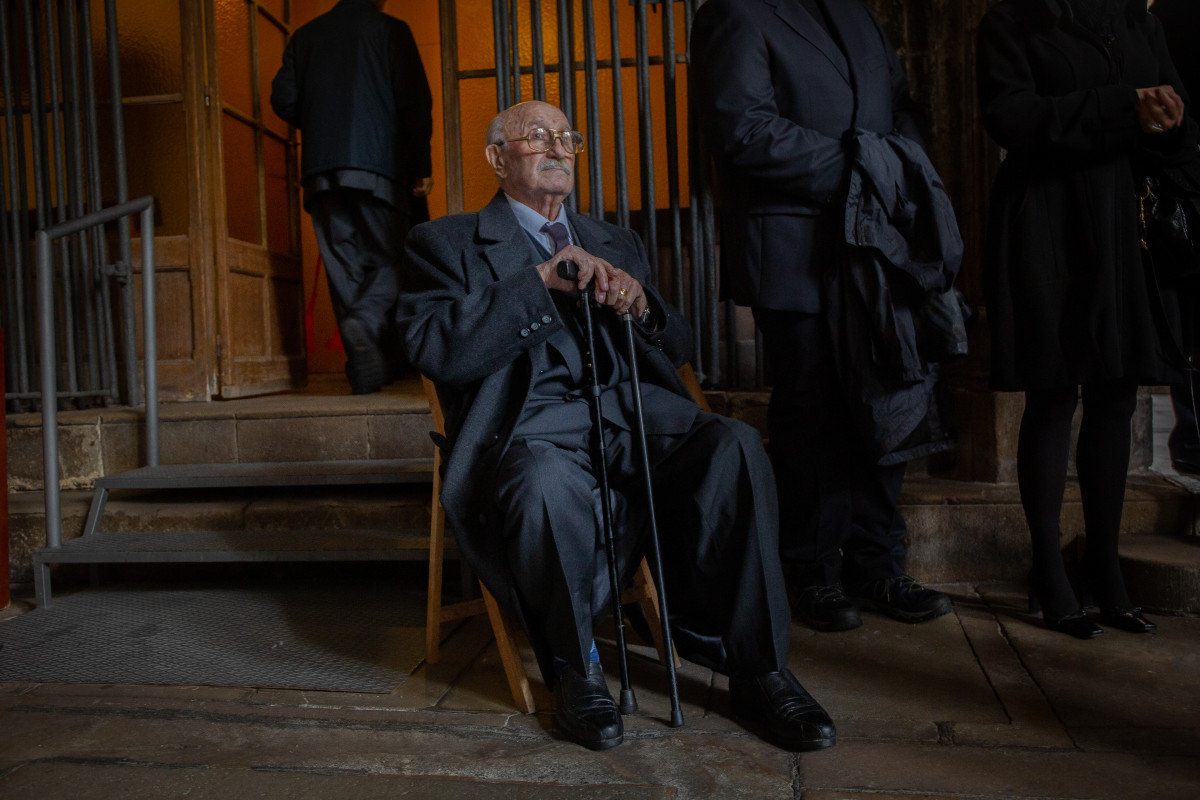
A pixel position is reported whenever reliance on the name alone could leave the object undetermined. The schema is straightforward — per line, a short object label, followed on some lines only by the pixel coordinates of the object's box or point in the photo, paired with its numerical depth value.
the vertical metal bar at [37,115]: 4.11
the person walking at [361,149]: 4.10
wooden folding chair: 2.07
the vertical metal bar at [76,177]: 4.06
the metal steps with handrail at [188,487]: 2.83
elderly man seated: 1.91
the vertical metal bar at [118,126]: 3.86
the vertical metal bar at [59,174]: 3.92
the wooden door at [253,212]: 4.30
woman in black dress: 2.30
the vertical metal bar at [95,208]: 4.01
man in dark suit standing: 2.52
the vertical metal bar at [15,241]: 4.04
